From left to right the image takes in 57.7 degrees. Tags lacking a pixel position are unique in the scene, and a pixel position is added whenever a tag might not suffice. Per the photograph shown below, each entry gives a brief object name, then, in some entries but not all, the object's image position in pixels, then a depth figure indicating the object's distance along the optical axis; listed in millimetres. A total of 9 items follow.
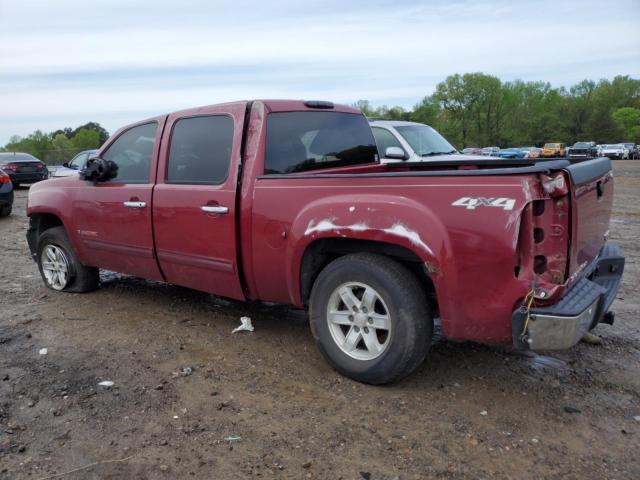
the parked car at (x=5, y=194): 13000
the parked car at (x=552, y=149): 52219
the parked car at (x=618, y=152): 53688
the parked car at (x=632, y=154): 53938
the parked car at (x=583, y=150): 47725
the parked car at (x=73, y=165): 15750
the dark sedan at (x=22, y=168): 20609
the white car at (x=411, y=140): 9336
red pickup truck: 3068
